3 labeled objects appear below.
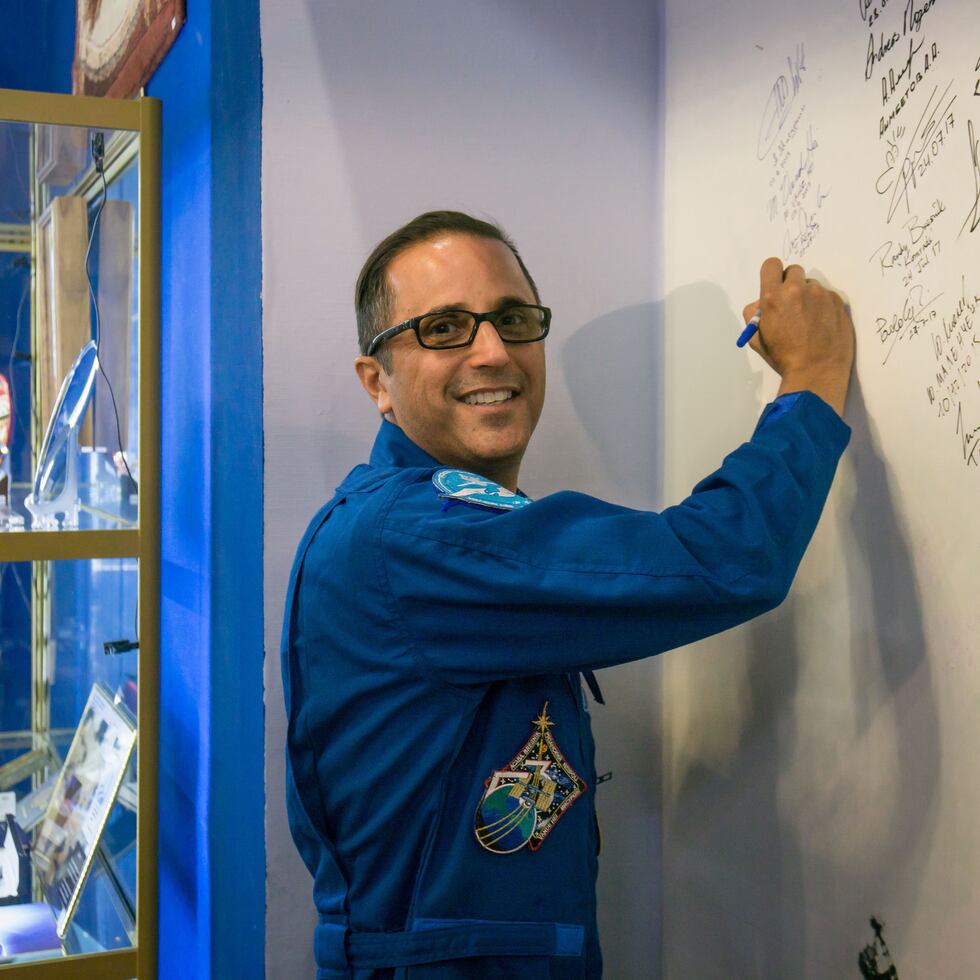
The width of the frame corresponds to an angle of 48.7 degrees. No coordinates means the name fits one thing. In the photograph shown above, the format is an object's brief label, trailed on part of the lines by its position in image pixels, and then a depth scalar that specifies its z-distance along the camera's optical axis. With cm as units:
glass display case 152
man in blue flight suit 105
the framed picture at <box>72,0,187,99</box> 176
